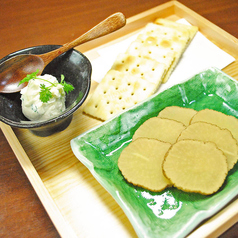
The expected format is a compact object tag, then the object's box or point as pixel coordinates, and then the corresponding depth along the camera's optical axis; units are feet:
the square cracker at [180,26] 1.29
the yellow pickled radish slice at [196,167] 0.71
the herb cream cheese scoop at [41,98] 0.86
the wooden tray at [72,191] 0.73
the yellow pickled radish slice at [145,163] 0.74
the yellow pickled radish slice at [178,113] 0.89
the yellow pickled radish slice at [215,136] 0.76
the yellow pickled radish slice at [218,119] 0.84
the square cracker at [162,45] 1.17
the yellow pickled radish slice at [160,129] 0.83
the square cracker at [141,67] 1.09
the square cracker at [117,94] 1.03
